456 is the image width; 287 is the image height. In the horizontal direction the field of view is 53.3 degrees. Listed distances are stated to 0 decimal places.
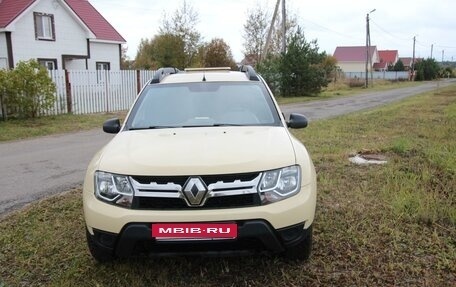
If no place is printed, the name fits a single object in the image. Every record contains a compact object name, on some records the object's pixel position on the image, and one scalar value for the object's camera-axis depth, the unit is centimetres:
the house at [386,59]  9988
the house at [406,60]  10998
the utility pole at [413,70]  7325
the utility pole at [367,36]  4766
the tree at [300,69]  2930
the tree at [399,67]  8650
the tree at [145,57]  4052
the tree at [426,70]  7431
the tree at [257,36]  4328
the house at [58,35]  2400
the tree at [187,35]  3791
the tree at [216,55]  3978
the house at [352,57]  9350
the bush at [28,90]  1451
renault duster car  307
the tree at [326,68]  3162
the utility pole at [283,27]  3020
